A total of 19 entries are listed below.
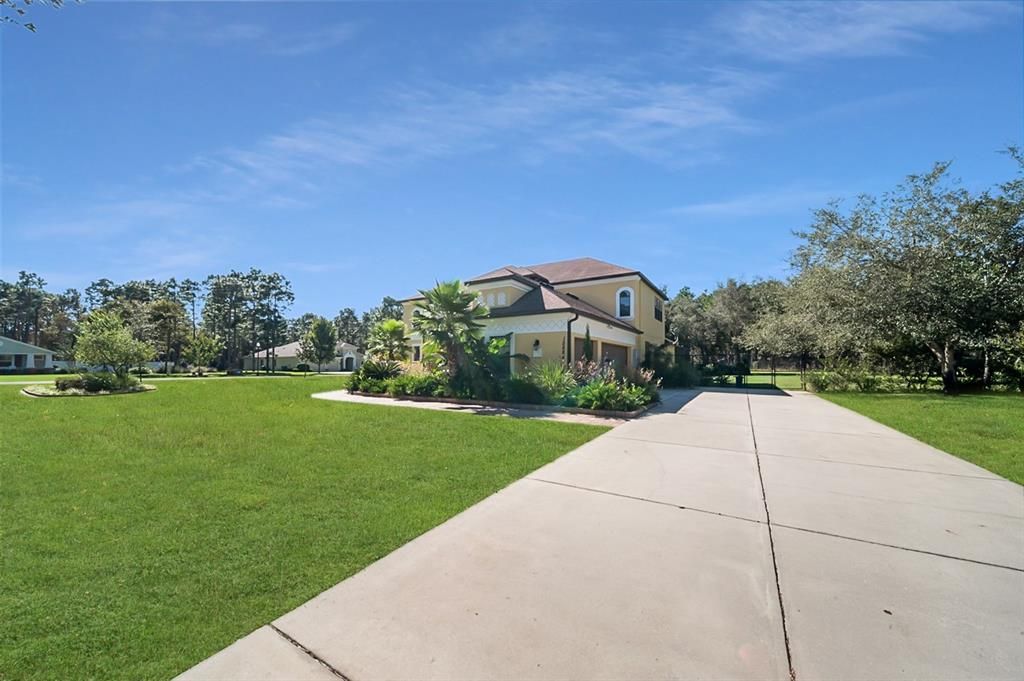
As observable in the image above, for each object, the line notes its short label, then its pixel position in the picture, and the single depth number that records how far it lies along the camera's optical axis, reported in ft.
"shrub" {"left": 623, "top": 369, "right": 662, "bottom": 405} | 46.29
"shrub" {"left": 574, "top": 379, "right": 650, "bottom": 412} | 37.47
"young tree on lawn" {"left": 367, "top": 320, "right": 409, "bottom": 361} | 64.54
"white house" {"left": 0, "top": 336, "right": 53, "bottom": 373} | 143.43
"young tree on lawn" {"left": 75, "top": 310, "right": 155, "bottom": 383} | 62.08
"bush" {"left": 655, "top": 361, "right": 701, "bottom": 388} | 76.43
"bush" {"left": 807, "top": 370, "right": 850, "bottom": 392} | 68.03
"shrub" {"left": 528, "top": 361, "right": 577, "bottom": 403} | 43.68
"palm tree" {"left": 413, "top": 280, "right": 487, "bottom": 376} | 48.37
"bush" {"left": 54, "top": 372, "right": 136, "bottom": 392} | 56.43
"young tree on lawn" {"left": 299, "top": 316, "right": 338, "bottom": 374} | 162.30
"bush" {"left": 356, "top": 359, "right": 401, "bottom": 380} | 59.47
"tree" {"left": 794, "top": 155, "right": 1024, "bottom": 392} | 56.90
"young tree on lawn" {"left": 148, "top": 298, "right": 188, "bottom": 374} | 148.46
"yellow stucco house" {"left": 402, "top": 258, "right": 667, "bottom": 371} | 57.00
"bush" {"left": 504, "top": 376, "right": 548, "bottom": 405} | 43.85
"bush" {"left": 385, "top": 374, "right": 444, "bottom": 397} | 50.60
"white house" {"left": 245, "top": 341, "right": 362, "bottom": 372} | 200.13
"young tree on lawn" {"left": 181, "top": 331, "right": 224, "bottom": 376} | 144.56
